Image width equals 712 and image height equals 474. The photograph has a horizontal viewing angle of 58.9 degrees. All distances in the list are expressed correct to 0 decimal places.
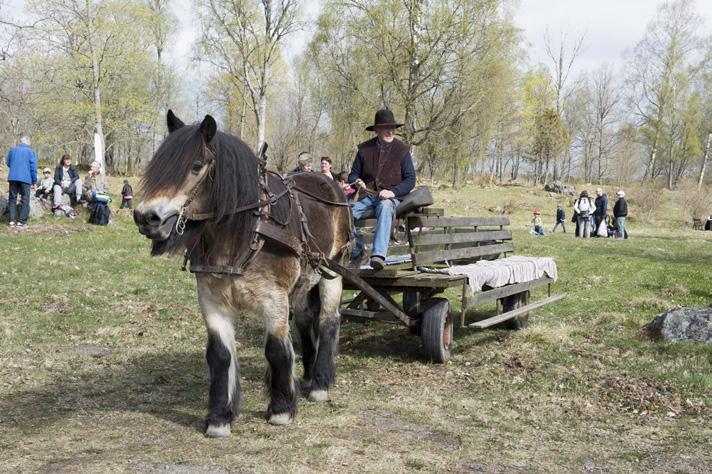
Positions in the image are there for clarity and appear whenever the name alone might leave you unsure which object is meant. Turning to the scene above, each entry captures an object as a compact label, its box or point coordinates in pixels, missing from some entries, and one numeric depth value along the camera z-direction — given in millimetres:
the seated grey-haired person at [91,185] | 17531
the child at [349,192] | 7530
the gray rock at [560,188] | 48050
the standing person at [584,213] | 24391
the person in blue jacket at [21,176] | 14781
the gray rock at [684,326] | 7543
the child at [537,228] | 24966
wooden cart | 6832
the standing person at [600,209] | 24453
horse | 4277
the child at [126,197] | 20936
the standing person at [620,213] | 24281
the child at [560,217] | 28344
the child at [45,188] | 17000
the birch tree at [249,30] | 29500
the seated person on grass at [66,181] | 16969
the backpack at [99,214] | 17234
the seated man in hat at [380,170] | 7012
